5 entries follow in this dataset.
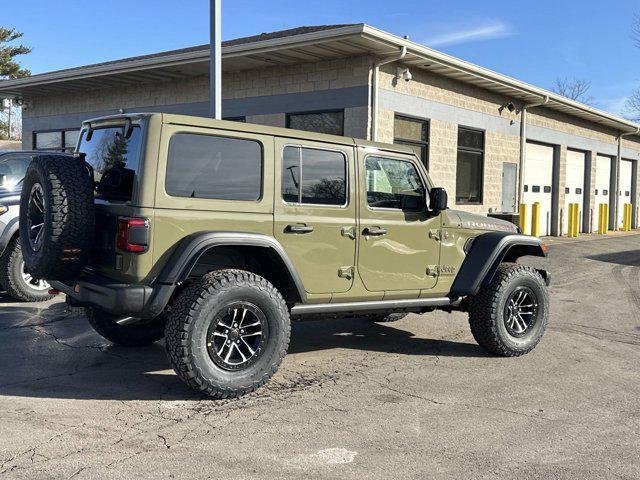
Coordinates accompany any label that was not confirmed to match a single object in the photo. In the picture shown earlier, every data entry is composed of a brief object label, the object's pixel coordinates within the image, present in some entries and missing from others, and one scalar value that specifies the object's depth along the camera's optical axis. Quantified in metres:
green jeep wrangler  4.50
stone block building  13.08
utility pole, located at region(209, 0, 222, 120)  10.16
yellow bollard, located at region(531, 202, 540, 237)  18.75
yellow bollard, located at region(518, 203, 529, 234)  18.06
